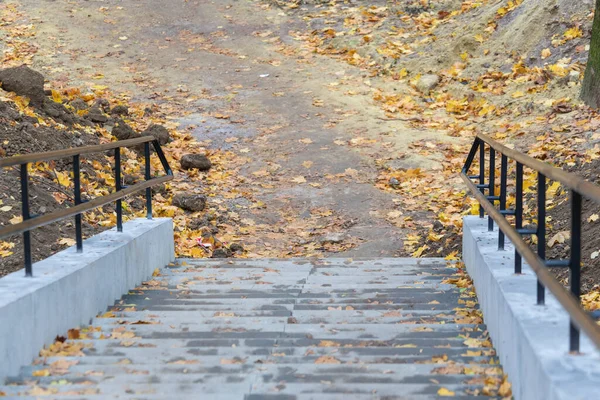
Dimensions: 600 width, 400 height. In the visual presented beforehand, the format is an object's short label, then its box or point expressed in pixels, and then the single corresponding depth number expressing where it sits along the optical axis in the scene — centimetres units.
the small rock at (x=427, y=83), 1577
